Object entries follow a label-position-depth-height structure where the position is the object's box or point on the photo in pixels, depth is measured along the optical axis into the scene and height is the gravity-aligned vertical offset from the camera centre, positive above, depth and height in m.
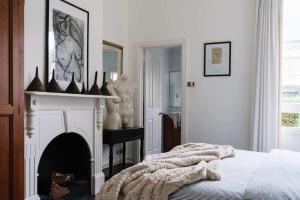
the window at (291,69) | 4.00 +0.38
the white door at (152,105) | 5.25 -0.20
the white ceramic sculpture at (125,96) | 4.22 -0.03
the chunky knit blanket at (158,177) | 1.73 -0.51
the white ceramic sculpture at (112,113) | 4.03 -0.26
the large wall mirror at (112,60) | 4.59 +0.55
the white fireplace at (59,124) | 2.71 -0.33
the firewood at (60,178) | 3.29 -0.96
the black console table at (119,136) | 3.89 -0.58
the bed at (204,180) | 1.63 -0.52
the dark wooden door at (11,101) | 2.18 -0.06
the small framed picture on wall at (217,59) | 4.35 +0.56
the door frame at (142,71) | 4.62 +0.40
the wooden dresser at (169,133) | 6.12 -0.81
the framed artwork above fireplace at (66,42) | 3.06 +0.58
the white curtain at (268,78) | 3.96 +0.25
